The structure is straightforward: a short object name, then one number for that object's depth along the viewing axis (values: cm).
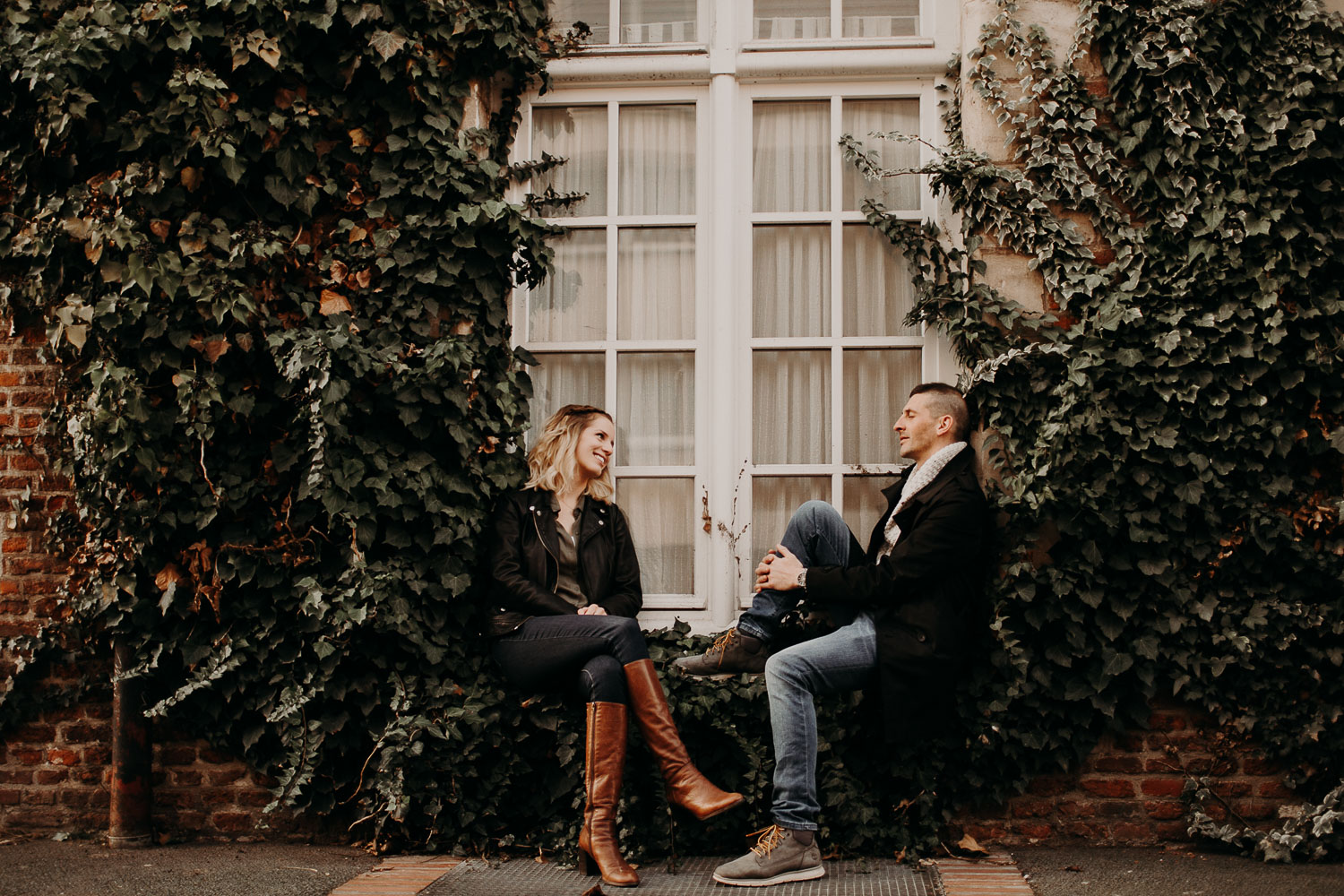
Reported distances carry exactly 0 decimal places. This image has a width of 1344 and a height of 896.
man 364
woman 369
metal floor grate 349
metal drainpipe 411
